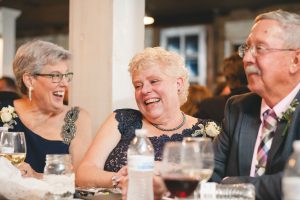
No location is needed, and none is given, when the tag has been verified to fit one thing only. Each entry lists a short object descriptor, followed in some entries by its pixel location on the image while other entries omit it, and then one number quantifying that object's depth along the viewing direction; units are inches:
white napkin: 74.8
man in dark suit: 82.4
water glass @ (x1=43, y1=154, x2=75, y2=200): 75.9
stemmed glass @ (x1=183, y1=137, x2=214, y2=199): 60.7
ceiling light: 303.9
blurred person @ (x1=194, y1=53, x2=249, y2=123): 172.6
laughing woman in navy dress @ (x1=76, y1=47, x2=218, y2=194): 112.0
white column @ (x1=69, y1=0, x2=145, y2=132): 133.0
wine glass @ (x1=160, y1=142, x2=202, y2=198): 59.1
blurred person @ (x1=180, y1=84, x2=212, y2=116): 221.8
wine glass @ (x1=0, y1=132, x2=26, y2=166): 91.4
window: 433.7
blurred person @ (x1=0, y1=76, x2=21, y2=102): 252.5
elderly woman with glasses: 126.5
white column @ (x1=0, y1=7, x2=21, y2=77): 355.6
